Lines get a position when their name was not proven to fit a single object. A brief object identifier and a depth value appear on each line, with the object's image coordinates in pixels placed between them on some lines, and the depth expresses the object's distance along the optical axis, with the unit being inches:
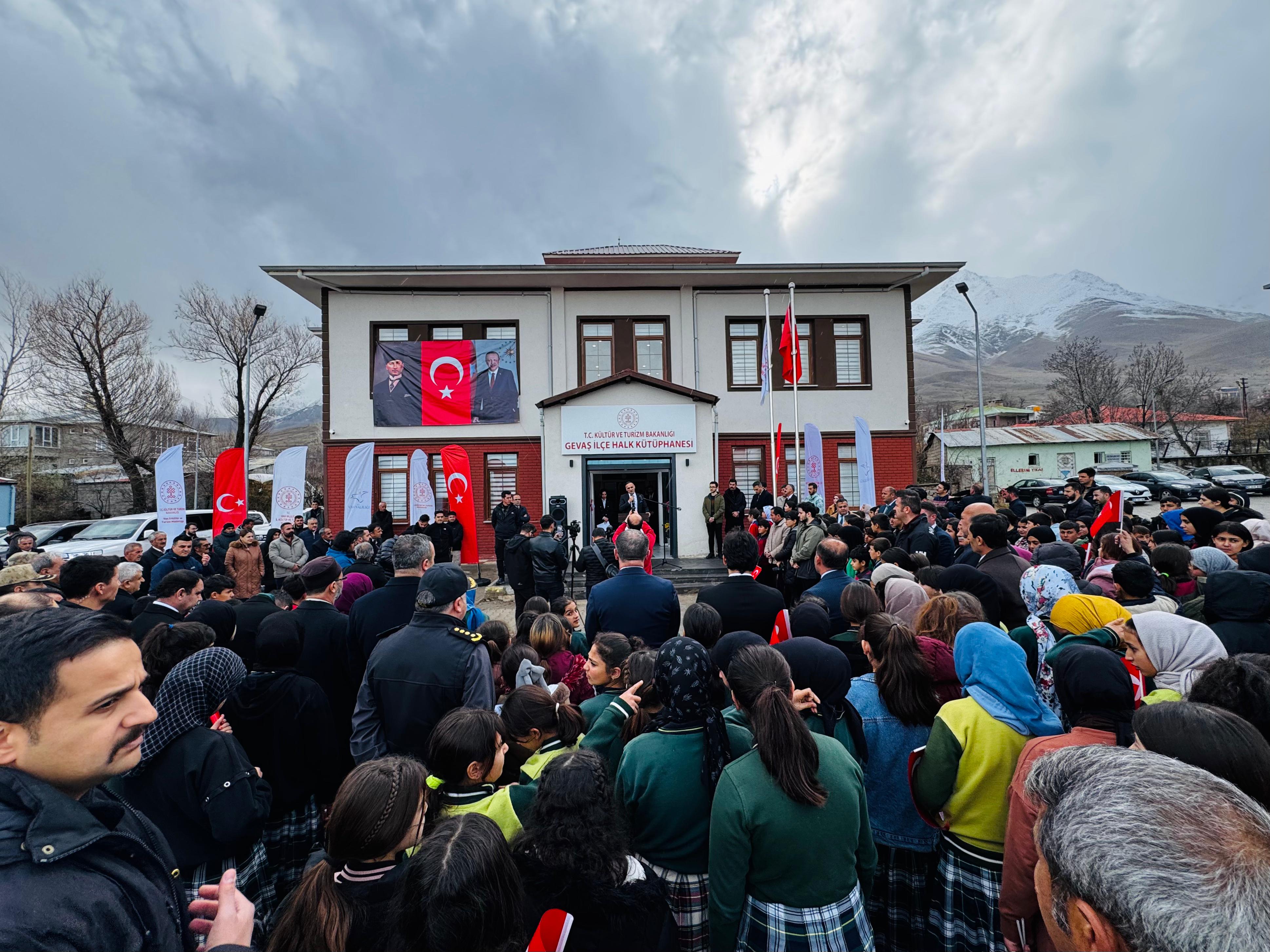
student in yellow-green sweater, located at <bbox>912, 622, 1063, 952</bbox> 93.9
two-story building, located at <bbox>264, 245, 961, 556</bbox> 698.8
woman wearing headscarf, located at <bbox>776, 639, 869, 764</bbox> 104.9
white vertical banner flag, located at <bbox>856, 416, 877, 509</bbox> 577.3
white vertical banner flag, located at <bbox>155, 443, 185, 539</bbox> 443.8
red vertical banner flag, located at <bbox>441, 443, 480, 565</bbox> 501.7
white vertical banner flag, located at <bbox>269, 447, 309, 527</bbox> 516.7
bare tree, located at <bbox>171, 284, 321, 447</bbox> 1160.8
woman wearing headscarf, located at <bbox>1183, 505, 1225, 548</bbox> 246.5
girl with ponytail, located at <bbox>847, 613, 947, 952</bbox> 107.9
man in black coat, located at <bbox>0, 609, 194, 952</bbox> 44.7
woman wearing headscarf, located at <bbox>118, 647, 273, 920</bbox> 89.7
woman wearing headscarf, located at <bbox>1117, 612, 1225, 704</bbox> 101.7
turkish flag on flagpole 617.0
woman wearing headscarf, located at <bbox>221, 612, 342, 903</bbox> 116.9
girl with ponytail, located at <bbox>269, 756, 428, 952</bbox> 58.9
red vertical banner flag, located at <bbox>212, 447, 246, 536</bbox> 441.1
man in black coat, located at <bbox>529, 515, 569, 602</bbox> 324.8
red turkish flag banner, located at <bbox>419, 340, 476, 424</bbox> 702.5
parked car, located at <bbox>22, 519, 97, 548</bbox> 627.2
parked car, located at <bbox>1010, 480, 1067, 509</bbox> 1087.6
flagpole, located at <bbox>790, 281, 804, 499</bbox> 616.7
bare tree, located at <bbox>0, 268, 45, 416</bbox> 954.7
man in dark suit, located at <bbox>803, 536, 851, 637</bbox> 179.0
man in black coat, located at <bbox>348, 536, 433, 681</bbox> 152.6
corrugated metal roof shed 1478.8
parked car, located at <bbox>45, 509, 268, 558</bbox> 553.6
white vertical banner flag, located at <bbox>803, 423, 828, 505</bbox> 603.2
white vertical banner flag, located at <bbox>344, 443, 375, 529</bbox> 623.8
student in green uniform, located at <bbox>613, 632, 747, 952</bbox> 88.0
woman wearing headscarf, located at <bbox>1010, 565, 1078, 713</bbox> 141.1
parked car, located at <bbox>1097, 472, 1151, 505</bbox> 977.5
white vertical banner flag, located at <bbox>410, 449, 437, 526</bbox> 614.2
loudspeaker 491.8
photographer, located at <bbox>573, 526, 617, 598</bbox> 331.3
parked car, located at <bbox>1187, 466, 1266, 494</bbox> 1098.1
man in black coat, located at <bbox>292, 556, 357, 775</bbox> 154.6
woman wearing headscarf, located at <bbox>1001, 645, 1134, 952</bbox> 78.4
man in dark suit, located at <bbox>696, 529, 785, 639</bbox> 165.0
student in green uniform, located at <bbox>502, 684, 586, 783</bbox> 105.3
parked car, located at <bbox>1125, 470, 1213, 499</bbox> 1071.6
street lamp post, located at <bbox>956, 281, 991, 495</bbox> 689.0
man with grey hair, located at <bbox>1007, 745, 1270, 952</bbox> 36.5
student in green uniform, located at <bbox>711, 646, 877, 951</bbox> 77.7
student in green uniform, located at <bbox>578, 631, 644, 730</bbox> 117.8
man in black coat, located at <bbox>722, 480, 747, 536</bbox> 573.0
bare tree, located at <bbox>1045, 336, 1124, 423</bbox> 2102.6
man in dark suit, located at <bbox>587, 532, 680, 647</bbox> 174.9
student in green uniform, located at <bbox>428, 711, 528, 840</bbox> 88.4
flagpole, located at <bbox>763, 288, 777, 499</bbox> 637.9
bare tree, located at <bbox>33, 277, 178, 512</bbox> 958.4
